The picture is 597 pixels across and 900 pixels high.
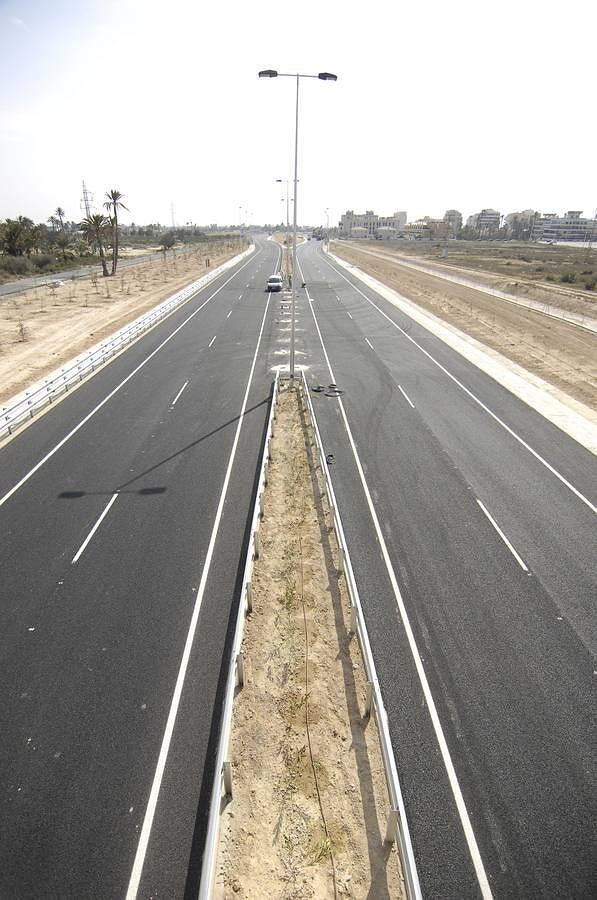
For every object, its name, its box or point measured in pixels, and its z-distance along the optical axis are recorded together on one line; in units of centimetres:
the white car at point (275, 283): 4918
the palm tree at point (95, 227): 5556
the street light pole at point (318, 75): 1802
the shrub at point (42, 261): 6450
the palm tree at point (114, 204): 5766
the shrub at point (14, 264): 5834
